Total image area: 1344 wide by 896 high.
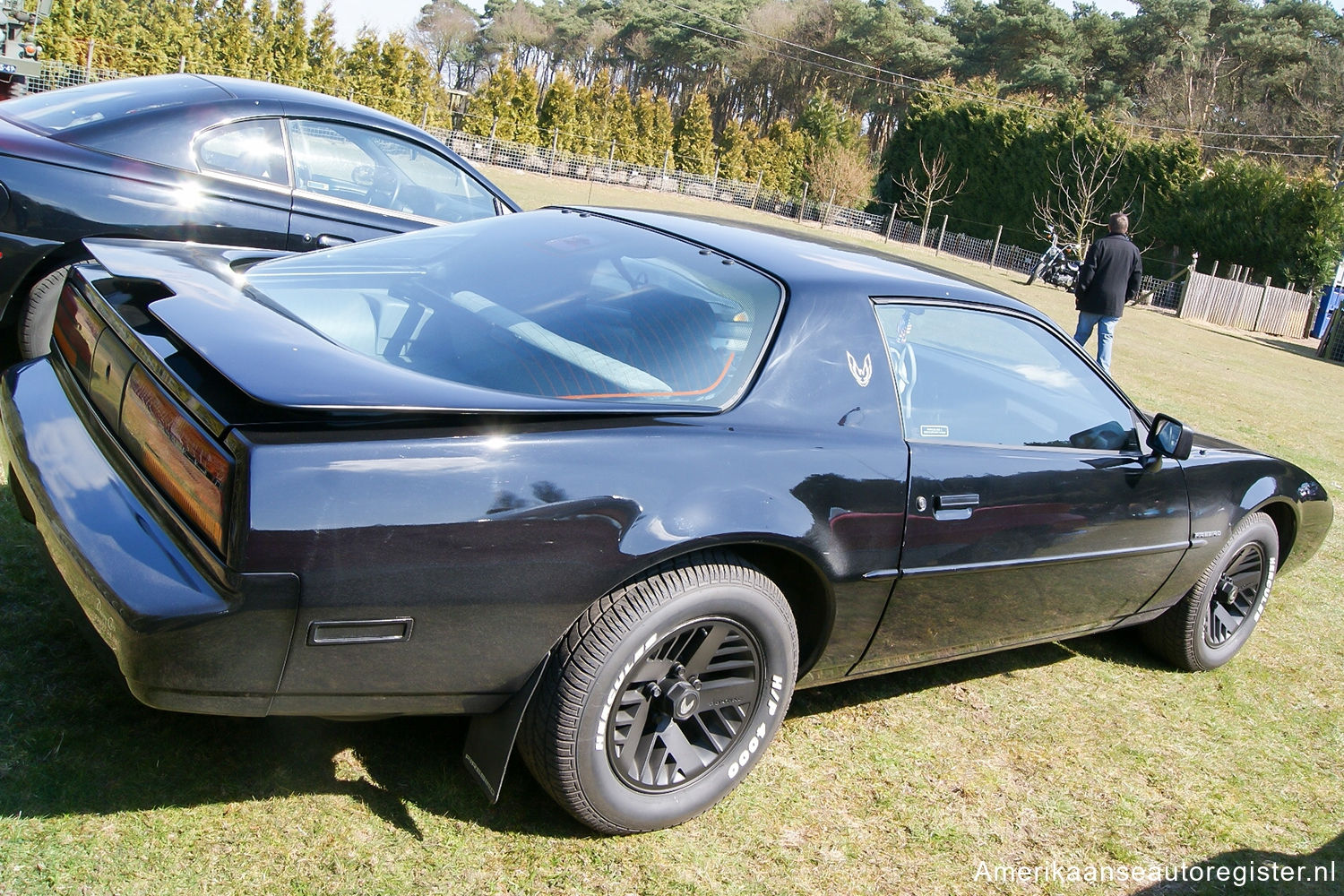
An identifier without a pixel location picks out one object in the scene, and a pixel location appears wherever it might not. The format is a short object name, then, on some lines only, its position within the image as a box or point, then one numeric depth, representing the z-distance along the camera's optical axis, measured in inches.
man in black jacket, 380.2
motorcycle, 963.9
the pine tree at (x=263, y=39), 1086.4
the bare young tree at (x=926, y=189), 1581.0
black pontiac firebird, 75.9
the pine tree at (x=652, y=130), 1620.3
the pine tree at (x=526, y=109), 1440.7
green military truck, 528.7
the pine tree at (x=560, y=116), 1477.6
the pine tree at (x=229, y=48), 1074.1
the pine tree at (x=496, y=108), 1412.4
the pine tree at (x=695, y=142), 1683.1
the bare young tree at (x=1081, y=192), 1343.5
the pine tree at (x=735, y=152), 1710.1
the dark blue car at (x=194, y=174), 156.6
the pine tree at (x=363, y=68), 1185.4
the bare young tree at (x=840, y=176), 1675.7
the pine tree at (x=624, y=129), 1579.7
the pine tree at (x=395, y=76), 1211.2
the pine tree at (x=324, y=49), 1167.6
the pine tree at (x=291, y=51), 1117.7
